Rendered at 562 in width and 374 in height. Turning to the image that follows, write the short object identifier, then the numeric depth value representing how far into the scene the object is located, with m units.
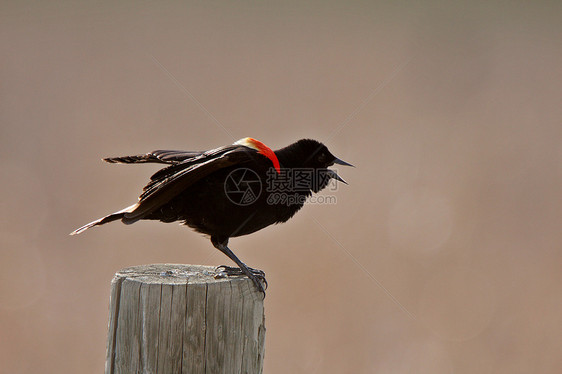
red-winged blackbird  5.66
